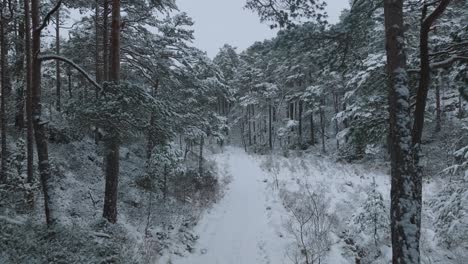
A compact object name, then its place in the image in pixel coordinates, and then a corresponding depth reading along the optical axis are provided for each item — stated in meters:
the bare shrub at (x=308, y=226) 9.38
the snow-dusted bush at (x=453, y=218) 8.13
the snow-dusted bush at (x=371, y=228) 9.70
